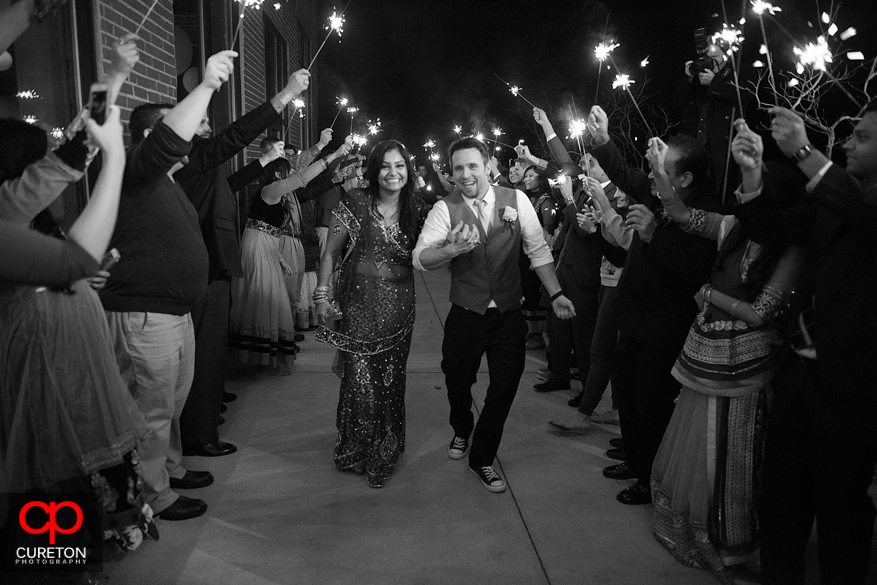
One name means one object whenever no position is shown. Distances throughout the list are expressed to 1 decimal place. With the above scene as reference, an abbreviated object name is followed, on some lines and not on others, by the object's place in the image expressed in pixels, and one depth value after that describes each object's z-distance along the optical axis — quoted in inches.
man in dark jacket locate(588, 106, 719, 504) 124.5
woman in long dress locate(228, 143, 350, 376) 218.2
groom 144.7
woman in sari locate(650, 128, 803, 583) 110.0
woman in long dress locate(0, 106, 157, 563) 72.5
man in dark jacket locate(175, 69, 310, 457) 151.1
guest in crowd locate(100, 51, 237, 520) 114.6
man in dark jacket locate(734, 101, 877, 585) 89.4
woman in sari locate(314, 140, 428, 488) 147.9
